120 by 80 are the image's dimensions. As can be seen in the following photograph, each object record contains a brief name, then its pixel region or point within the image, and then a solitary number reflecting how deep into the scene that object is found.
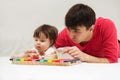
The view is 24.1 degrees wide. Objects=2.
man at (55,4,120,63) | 1.71
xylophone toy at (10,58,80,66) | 1.57
